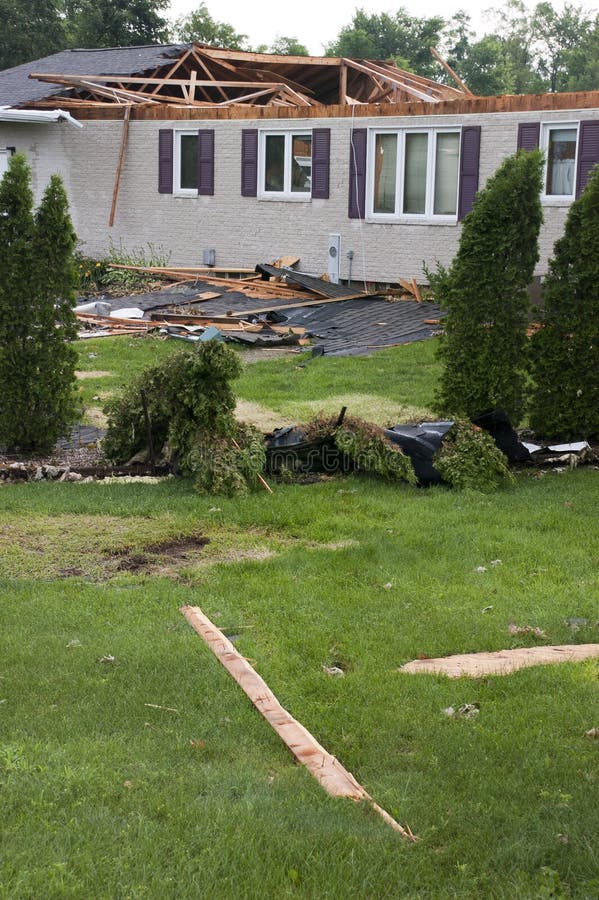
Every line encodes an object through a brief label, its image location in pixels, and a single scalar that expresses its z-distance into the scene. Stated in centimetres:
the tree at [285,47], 5958
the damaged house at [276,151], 2009
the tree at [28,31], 4388
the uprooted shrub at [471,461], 927
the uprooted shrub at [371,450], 932
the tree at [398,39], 5619
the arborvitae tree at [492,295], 1029
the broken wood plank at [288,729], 427
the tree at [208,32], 4950
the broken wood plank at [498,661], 557
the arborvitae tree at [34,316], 1012
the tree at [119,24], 4281
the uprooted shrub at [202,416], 906
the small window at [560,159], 1914
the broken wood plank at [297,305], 1895
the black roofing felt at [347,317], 1728
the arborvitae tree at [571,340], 1045
